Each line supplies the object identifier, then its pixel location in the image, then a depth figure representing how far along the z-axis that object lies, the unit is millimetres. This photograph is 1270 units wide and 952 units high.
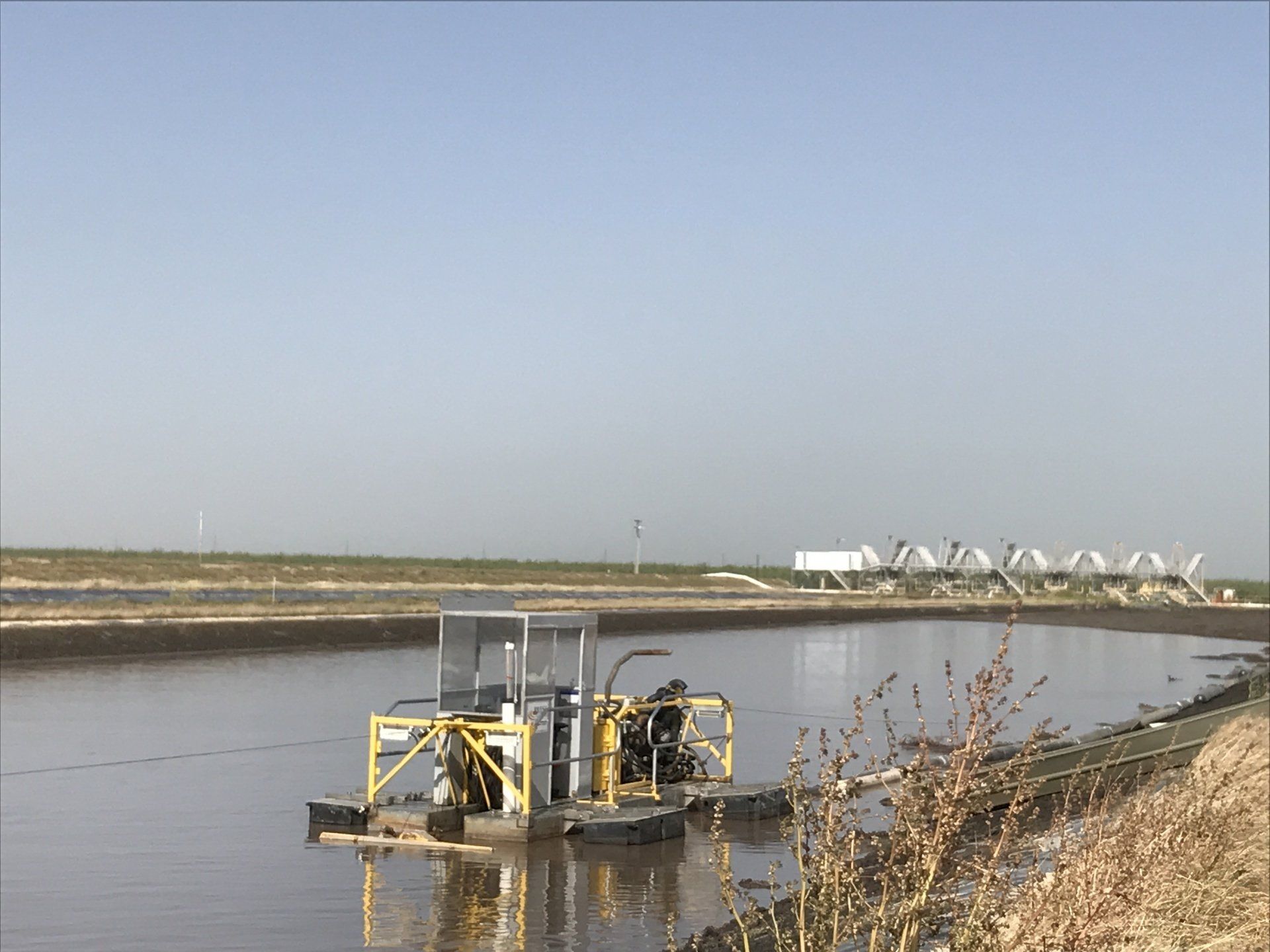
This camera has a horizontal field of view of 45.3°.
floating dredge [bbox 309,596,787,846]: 14328
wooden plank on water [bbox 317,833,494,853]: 13648
